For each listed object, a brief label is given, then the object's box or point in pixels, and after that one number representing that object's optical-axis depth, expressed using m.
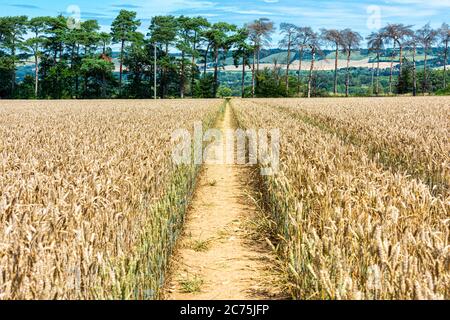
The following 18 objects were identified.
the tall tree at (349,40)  86.19
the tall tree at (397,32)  83.75
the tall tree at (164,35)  73.12
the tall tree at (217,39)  77.69
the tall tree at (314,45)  83.12
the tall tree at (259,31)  80.00
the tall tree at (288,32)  84.44
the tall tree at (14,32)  72.44
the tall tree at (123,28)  72.57
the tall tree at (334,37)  85.25
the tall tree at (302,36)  84.44
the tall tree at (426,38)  83.94
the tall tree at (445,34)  82.75
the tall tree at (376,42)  86.44
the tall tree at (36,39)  70.49
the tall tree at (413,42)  83.88
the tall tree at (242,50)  78.50
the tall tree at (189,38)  74.25
